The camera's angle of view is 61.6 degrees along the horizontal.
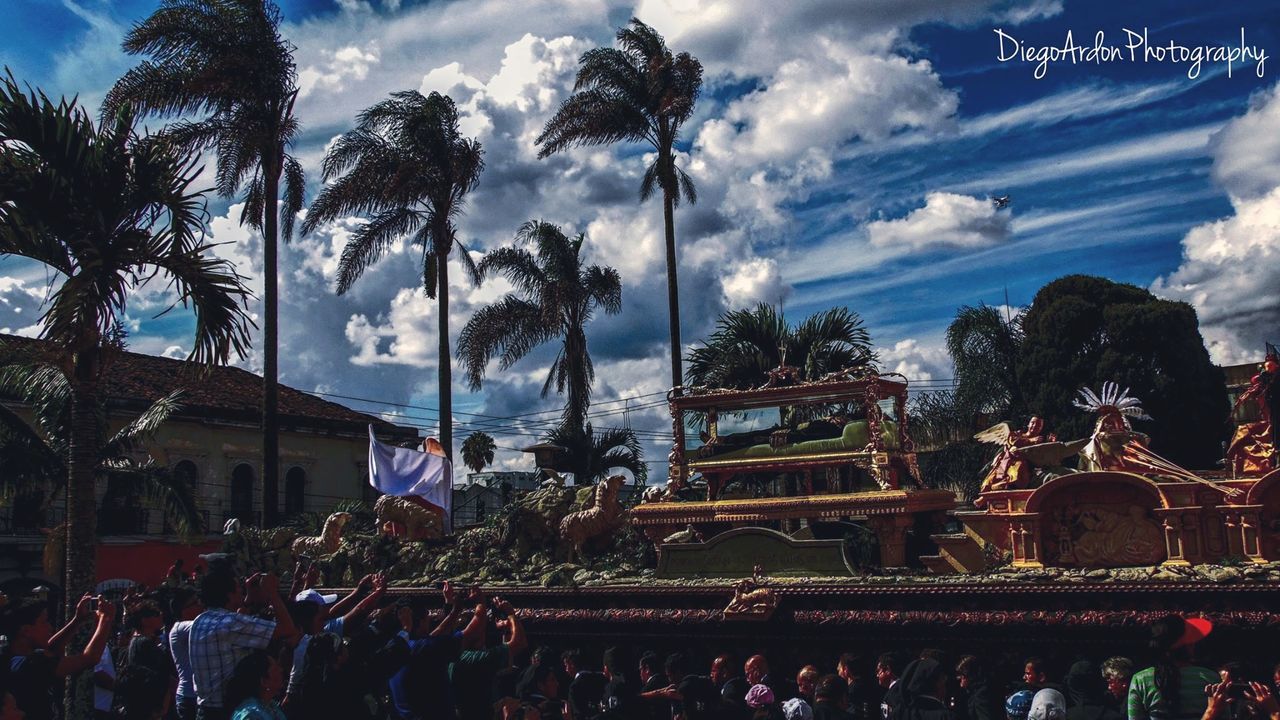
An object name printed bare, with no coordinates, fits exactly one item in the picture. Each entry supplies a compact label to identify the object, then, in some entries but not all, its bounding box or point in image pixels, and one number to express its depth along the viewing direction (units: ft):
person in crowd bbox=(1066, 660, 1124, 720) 22.77
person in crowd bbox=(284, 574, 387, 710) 24.48
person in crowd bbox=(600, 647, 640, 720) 21.04
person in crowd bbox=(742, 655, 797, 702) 27.76
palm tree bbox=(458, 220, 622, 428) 105.60
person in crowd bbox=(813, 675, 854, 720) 22.27
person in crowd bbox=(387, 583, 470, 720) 25.52
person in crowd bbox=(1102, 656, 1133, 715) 26.07
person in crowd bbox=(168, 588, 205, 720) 21.40
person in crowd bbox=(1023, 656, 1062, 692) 25.48
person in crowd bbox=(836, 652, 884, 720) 26.37
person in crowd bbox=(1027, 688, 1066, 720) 22.70
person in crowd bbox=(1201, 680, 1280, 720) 19.38
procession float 34.50
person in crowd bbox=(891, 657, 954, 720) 23.40
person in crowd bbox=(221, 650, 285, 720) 18.10
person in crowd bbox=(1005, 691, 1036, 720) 24.29
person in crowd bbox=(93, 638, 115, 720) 28.76
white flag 56.65
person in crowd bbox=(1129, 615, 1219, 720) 22.24
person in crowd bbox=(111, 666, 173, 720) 19.62
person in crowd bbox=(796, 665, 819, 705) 26.84
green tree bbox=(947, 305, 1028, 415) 117.08
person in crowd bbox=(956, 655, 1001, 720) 25.07
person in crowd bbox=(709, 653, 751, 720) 21.94
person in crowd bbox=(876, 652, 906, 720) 25.82
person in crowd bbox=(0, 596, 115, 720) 20.88
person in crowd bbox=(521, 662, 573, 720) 22.08
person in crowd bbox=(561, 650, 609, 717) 23.94
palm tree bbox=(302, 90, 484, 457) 93.50
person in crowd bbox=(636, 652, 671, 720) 22.82
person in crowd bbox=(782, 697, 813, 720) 23.30
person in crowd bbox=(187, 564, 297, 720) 20.31
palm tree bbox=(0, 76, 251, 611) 33.40
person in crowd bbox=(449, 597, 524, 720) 25.14
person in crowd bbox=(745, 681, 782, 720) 22.53
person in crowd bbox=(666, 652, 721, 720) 21.74
